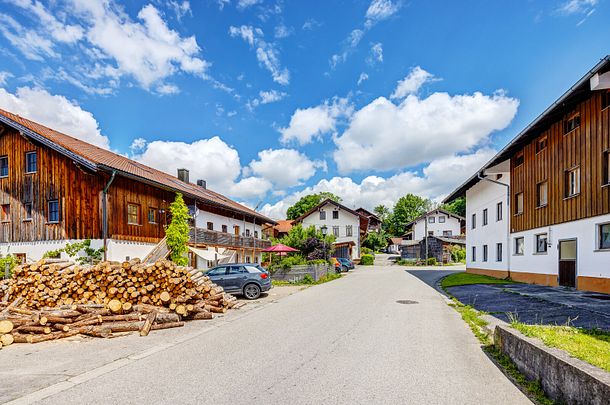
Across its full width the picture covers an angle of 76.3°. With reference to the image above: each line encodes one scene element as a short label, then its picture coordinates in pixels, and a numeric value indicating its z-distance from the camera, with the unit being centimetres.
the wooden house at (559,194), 1418
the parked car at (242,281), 1617
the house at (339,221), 5428
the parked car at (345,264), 3759
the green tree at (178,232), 2303
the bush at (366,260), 5222
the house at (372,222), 7441
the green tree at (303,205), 8650
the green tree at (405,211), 9406
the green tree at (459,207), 8388
